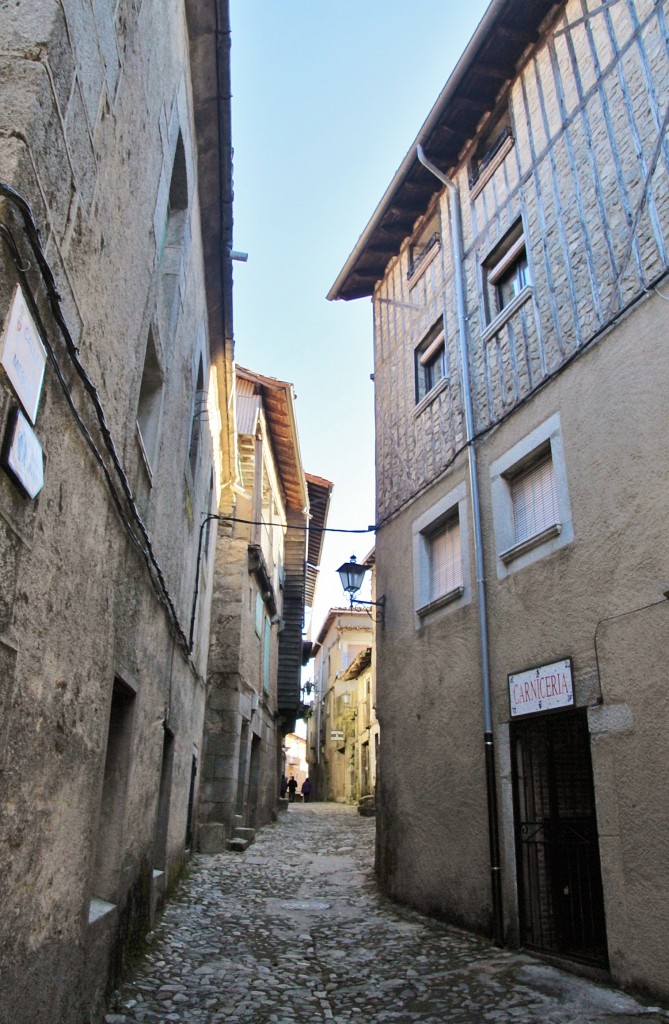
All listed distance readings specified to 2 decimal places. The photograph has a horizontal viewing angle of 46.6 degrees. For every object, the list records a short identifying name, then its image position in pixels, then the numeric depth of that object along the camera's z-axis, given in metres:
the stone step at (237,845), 11.41
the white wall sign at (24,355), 2.34
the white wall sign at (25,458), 2.38
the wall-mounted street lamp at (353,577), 9.27
